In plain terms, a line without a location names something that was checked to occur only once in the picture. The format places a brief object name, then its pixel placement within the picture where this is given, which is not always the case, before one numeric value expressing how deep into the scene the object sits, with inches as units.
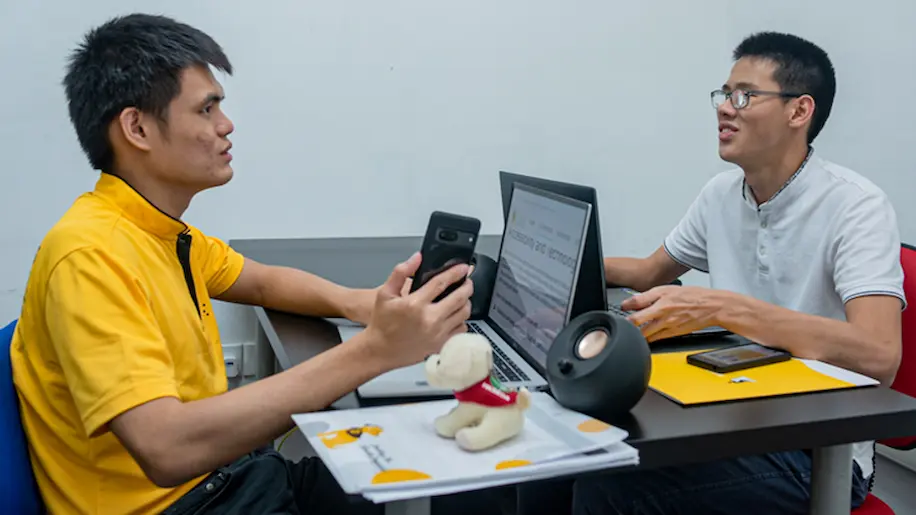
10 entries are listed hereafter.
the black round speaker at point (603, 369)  34.8
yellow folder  39.4
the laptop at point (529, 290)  40.8
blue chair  36.1
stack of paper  28.8
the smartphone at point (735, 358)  43.5
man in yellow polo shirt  34.4
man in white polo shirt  46.2
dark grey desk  34.2
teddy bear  31.9
